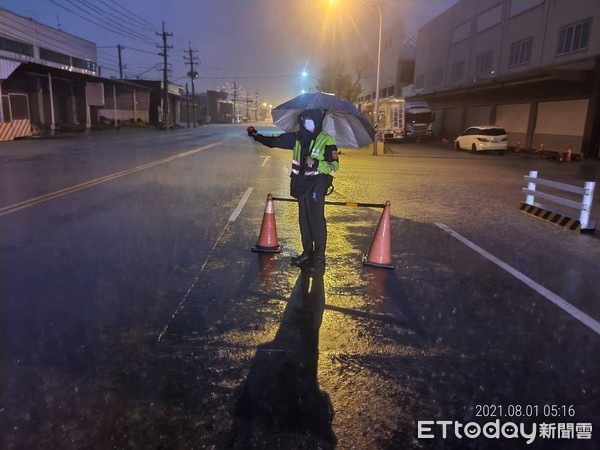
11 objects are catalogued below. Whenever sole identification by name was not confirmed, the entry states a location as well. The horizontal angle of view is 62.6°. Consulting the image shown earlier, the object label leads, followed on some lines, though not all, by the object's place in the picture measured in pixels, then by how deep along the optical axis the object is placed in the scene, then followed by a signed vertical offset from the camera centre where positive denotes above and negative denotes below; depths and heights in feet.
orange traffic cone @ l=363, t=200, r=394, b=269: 21.24 -5.32
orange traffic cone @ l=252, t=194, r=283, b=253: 22.77 -5.53
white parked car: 97.91 -2.89
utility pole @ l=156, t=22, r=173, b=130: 197.77 +2.84
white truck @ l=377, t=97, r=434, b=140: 129.29 +0.71
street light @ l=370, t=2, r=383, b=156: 92.20 +6.45
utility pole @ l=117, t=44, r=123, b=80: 252.01 +22.70
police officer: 18.97 -2.10
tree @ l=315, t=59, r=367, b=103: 225.76 +18.65
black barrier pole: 22.39 -3.81
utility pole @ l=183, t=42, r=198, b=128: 285.23 +26.86
